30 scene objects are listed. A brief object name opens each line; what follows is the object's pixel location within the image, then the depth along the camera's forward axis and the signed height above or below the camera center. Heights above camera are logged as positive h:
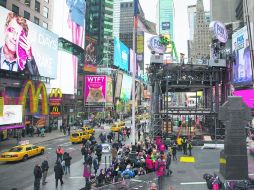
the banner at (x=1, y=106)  33.44 +0.27
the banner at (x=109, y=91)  90.26 +5.51
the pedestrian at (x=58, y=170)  18.16 -3.52
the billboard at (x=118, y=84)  106.81 +8.64
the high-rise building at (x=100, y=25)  154.75 +42.07
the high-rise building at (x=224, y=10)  116.12 +37.33
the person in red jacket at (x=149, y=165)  18.73 -3.31
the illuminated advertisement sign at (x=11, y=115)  35.03 -0.72
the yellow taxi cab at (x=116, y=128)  50.77 -2.99
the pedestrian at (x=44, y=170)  18.65 -3.62
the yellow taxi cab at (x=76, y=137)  38.59 -3.41
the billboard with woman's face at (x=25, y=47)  41.16 +9.07
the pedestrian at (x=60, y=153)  23.17 -3.29
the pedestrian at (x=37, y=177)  17.30 -3.73
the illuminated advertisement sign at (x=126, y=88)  113.83 +8.00
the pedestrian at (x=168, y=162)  20.27 -3.37
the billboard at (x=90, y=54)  93.88 +16.61
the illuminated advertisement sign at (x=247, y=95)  36.28 +1.85
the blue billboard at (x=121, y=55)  113.69 +20.86
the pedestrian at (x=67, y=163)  21.41 -3.70
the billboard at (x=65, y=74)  66.89 +7.81
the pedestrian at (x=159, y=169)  17.08 -3.24
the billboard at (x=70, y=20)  70.81 +21.48
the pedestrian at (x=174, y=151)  25.94 -3.42
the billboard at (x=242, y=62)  39.38 +6.14
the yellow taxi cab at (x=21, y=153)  26.14 -3.80
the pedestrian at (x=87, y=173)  17.41 -3.56
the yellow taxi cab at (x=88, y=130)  41.87 -2.76
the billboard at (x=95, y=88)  82.12 +5.49
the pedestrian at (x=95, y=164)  20.48 -3.56
